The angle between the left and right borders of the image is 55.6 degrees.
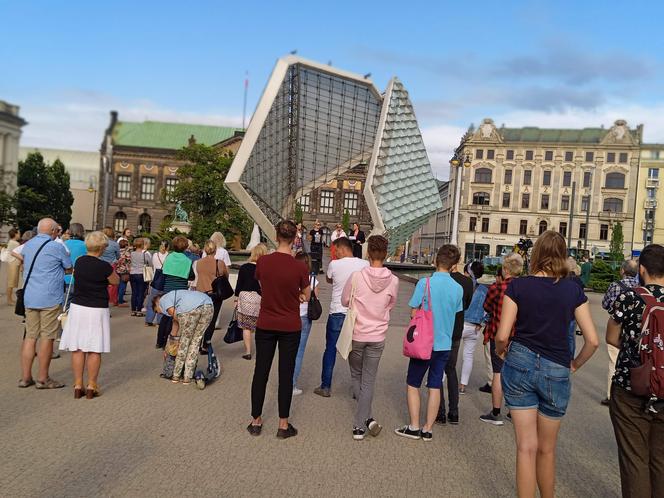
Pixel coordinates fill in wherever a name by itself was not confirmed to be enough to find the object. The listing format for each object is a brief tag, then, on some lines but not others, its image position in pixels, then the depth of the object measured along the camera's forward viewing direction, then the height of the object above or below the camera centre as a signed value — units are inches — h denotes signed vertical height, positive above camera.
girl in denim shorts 163.9 -27.8
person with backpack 152.6 -31.1
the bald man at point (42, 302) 293.9 -43.5
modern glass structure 1028.5 +165.8
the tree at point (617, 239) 2728.8 +59.6
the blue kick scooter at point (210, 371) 318.0 -77.0
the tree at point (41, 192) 2812.5 +85.5
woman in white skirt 277.9 -46.7
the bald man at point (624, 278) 277.0 -13.0
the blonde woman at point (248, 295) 346.6 -38.6
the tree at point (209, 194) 1765.5 +76.1
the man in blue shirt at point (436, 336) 242.5 -37.1
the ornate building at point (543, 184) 3358.8 +345.6
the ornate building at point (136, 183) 3622.0 +193.4
